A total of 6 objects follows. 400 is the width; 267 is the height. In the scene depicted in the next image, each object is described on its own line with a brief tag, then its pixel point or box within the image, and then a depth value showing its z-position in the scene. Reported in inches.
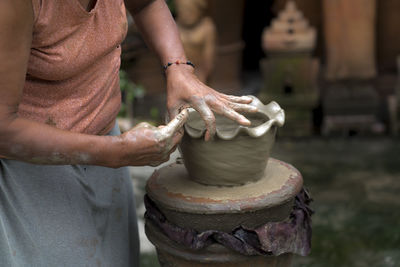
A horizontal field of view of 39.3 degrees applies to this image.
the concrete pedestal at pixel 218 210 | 77.3
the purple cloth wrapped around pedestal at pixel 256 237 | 76.6
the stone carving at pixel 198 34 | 227.6
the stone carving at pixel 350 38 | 225.1
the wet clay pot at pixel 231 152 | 79.2
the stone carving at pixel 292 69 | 221.3
